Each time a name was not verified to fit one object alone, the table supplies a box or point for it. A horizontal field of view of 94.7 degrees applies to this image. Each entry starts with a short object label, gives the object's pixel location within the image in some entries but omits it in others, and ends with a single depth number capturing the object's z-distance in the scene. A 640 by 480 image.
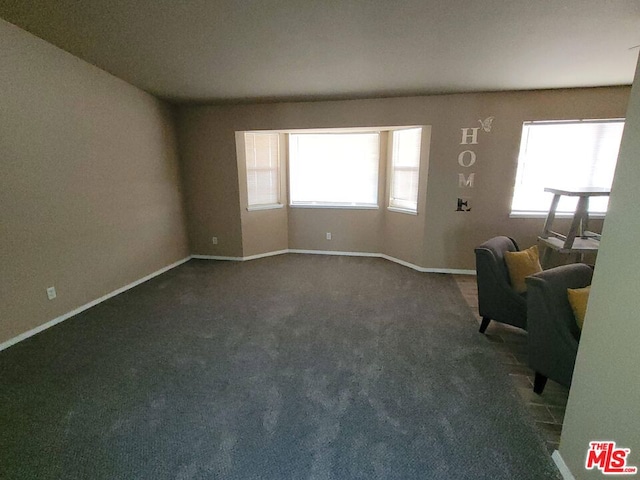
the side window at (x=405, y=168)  4.36
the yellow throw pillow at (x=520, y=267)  2.55
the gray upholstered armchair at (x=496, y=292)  2.45
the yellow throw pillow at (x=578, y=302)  1.79
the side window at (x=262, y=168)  4.74
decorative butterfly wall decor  3.82
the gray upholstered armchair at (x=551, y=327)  1.75
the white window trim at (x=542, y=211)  3.69
